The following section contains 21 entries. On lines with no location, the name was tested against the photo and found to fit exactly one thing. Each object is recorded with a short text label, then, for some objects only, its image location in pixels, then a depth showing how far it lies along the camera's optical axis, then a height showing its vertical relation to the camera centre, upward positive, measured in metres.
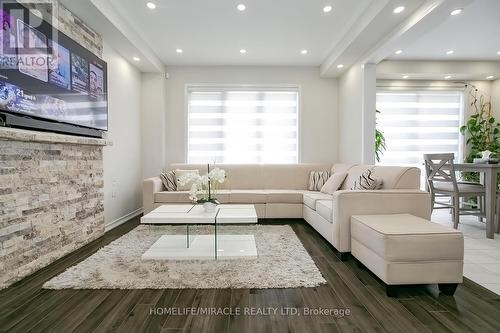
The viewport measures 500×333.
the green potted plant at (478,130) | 5.48 +0.66
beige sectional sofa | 2.71 -0.46
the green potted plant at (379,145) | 5.39 +0.33
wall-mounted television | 2.09 +0.77
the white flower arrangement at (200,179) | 2.91 -0.20
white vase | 2.88 -0.49
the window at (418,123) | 5.82 +0.82
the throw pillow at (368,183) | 3.07 -0.25
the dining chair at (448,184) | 3.81 -0.34
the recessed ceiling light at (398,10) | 2.92 +1.65
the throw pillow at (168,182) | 4.48 -0.36
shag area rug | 2.17 -0.98
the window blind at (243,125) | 5.53 +0.73
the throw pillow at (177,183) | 4.45 -0.36
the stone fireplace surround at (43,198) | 2.15 -0.37
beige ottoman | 1.97 -0.70
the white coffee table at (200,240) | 2.54 -0.87
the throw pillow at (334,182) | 4.09 -0.33
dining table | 3.50 -0.41
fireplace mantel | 2.03 +0.21
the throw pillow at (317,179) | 4.71 -0.32
